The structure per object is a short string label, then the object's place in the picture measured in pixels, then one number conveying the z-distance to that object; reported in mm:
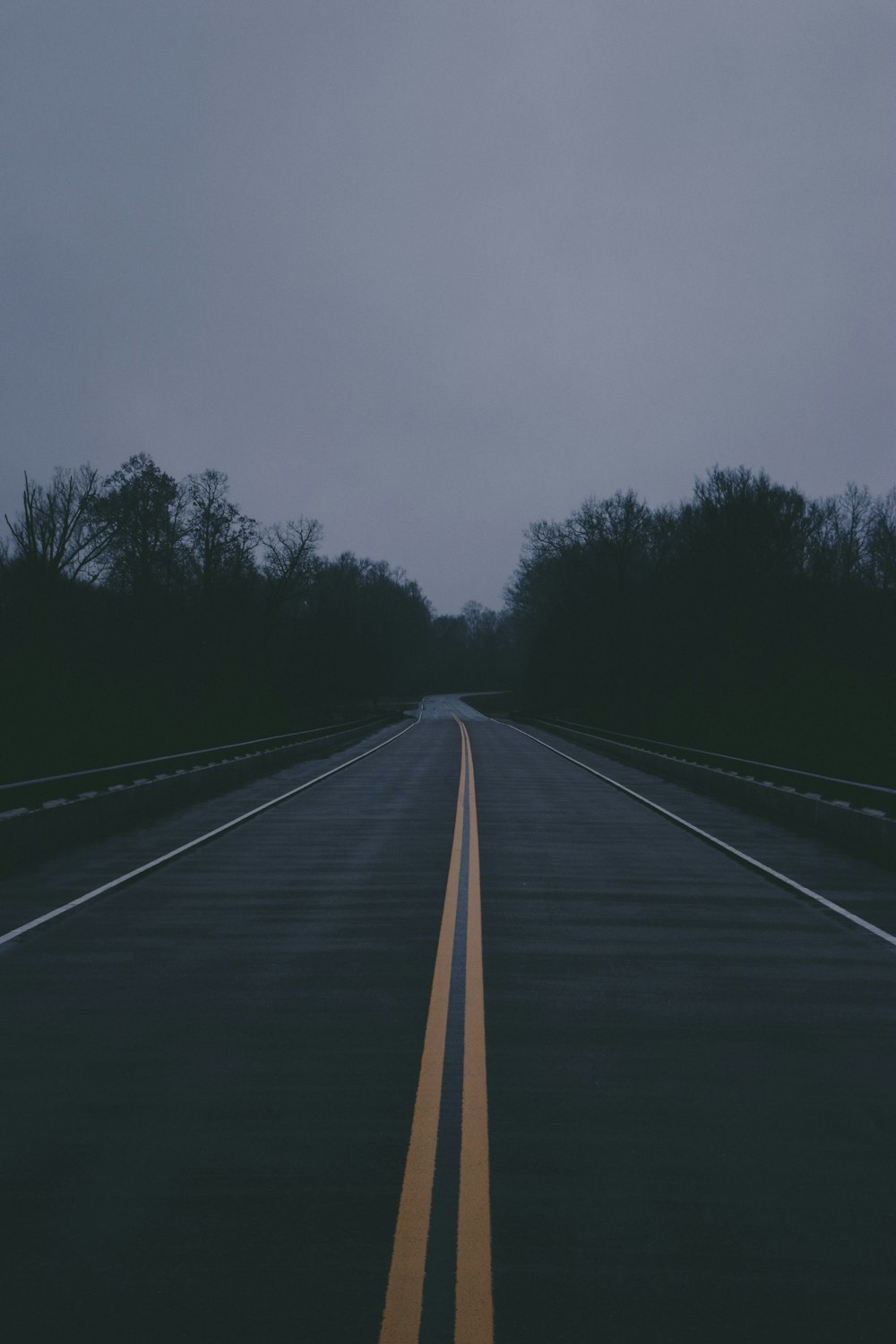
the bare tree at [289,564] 98875
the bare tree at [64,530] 57406
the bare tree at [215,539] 91312
